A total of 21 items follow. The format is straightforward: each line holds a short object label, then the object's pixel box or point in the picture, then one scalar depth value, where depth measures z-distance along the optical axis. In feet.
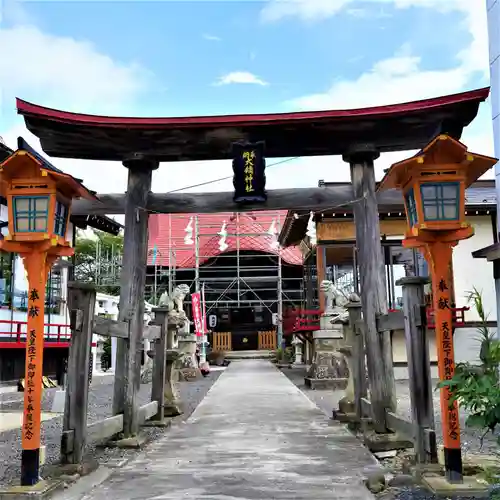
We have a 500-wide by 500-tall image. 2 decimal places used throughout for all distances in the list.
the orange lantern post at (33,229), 16.28
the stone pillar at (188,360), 62.69
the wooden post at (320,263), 59.47
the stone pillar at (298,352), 83.20
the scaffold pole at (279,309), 94.38
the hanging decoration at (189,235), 86.72
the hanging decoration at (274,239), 89.25
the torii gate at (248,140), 24.25
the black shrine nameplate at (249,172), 25.72
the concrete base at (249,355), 103.55
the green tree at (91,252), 117.78
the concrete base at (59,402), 34.91
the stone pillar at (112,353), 73.74
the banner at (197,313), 73.61
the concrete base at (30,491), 14.84
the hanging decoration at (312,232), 45.92
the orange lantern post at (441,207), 16.22
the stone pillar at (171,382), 31.81
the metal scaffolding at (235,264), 95.79
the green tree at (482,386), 11.55
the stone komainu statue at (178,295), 54.44
